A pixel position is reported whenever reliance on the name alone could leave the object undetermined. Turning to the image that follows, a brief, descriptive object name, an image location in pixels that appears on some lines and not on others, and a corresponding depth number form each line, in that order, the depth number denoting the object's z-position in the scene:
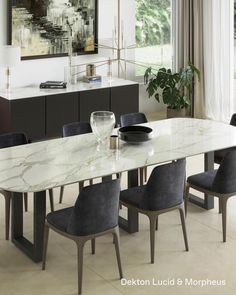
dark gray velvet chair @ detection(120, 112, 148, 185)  5.91
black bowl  5.01
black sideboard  7.36
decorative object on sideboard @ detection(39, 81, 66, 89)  7.83
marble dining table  4.22
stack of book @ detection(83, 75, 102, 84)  8.23
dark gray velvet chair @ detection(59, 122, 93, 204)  5.54
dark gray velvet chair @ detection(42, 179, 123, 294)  3.98
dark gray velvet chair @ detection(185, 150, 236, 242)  4.75
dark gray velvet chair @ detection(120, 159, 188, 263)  4.40
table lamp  7.33
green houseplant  8.56
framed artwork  7.69
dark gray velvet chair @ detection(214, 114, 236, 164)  5.94
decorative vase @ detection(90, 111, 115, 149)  4.87
